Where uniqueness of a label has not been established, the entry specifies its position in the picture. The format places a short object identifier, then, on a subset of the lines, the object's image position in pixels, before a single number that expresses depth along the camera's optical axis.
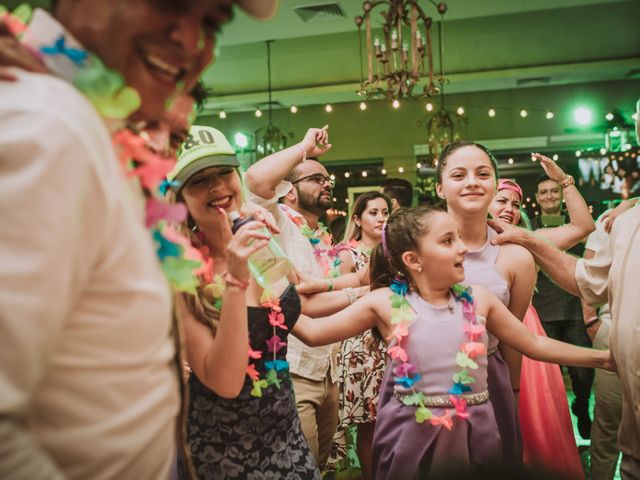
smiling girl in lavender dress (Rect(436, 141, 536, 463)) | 2.29
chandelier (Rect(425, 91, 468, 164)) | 7.17
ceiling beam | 8.48
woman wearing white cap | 1.37
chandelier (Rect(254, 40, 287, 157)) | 8.32
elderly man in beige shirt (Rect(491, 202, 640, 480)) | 1.71
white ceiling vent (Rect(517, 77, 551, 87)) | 9.08
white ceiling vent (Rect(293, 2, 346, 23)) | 6.19
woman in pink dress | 2.48
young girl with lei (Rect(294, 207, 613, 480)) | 1.86
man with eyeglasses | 2.29
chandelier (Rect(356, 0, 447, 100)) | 4.40
